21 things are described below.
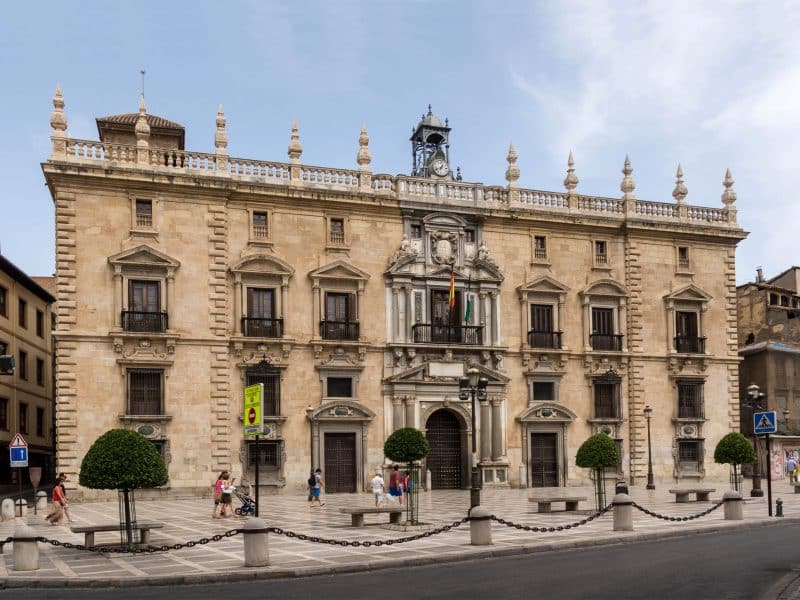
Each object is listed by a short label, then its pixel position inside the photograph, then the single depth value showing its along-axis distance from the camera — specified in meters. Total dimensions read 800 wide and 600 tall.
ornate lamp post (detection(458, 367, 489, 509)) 24.11
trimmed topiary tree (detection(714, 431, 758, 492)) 32.06
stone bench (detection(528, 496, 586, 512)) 25.83
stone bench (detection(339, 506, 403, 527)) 22.45
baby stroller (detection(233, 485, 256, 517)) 25.62
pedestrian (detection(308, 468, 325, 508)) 30.36
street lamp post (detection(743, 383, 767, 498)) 31.52
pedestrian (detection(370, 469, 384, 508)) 28.55
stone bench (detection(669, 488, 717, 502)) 29.67
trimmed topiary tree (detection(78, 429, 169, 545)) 18.23
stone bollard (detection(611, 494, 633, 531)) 21.30
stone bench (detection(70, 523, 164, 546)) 18.34
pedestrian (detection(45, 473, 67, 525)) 24.39
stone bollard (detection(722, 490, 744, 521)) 23.66
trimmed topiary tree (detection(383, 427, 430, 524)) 27.70
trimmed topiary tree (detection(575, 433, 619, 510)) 26.69
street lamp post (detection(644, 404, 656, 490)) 38.02
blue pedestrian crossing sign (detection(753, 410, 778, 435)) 25.66
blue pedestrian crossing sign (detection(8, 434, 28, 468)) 26.53
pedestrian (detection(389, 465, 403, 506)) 29.48
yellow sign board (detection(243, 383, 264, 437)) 21.50
